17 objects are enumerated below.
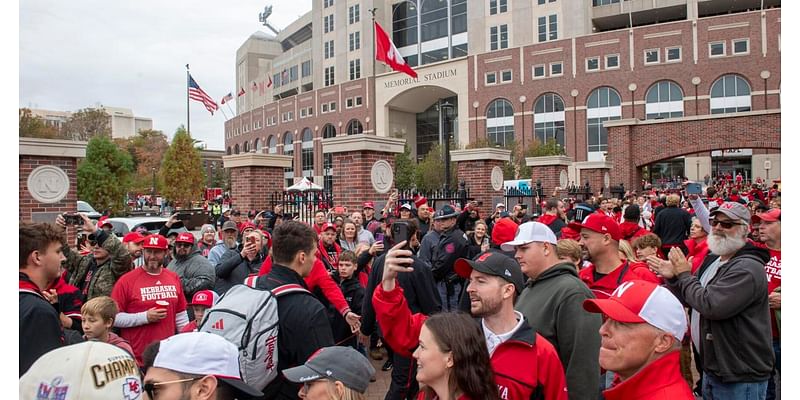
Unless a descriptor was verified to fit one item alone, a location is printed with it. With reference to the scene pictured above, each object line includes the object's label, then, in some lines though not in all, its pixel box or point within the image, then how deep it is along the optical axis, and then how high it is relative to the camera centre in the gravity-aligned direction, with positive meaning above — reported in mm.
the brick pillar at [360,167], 11352 +826
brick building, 39469 +11600
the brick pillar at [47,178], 9117 +569
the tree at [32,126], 33188 +5768
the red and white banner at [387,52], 18750 +5558
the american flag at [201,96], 29928 +6435
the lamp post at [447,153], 14219 +1466
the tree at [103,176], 24125 +1542
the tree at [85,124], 53688 +8841
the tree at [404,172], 38391 +2376
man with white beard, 3396 -771
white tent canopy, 22159 +914
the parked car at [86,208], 23047 +33
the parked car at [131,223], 15102 -465
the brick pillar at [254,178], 12500 +705
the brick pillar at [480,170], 14953 +947
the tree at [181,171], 34594 +2459
